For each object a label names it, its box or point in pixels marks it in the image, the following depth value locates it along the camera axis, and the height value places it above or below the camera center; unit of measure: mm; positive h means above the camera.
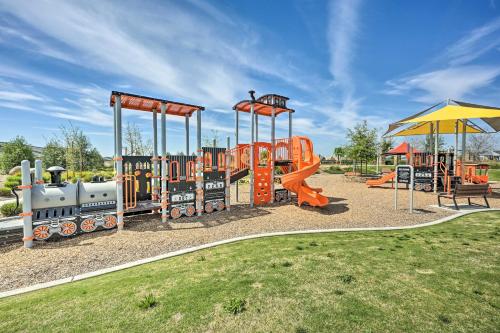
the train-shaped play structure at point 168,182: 7160 -887
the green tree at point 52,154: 28756 +639
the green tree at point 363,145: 24922 +1527
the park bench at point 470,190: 9898 -1315
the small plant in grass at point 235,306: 3183 -2047
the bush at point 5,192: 15938 -2241
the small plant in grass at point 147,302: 3346 -2083
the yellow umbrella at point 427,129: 19019 +2601
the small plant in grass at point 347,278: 3949 -2047
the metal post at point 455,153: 15484 +405
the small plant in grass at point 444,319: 2934 -2022
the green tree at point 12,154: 34000 +767
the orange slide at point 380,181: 18297 -1732
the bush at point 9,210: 9777 -2123
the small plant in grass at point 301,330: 2787 -2039
